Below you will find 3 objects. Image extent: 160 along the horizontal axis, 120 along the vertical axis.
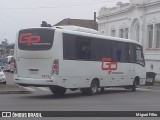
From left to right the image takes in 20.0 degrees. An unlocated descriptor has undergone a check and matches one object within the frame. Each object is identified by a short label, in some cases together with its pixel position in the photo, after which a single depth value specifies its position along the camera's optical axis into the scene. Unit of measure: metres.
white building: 44.66
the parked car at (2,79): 30.22
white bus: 20.50
